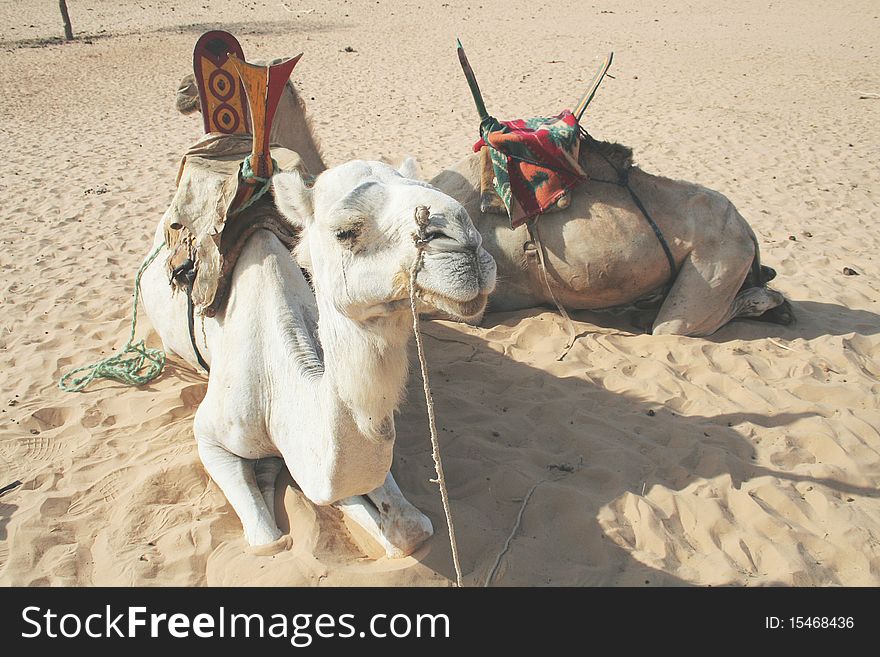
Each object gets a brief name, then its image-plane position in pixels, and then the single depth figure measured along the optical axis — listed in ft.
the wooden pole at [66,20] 58.08
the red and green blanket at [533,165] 15.15
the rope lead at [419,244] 6.05
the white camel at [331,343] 6.34
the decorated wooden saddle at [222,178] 9.36
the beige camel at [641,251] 15.15
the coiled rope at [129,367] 13.40
